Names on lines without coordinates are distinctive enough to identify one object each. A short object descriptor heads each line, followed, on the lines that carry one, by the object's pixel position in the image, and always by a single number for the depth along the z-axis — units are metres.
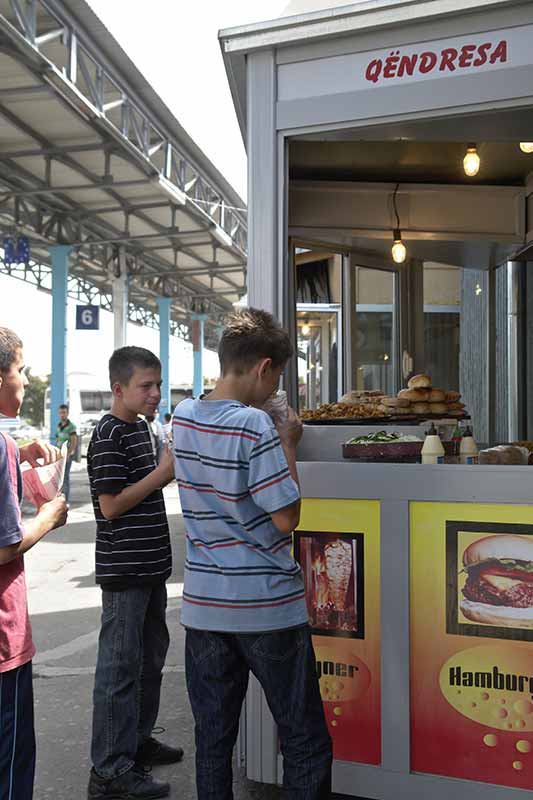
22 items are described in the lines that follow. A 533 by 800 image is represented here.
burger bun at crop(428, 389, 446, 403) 4.60
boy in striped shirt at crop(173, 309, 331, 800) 2.22
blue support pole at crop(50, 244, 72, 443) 18.77
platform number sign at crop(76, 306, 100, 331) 19.03
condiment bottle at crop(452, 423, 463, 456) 3.78
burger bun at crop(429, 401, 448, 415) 4.55
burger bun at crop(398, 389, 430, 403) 4.57
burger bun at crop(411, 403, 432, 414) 4.52
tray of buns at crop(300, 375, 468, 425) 4.27
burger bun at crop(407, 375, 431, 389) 4.65
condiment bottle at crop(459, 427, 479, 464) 3.48
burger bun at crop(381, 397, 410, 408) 4.52
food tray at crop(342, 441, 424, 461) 3.46
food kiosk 3.06
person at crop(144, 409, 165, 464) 16.70
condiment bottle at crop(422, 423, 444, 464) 3.36
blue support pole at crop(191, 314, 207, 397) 26.42
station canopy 10.41
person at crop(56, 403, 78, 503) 15.25
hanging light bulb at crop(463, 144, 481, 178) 6.16
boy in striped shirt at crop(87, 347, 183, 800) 3.27
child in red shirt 2.34
